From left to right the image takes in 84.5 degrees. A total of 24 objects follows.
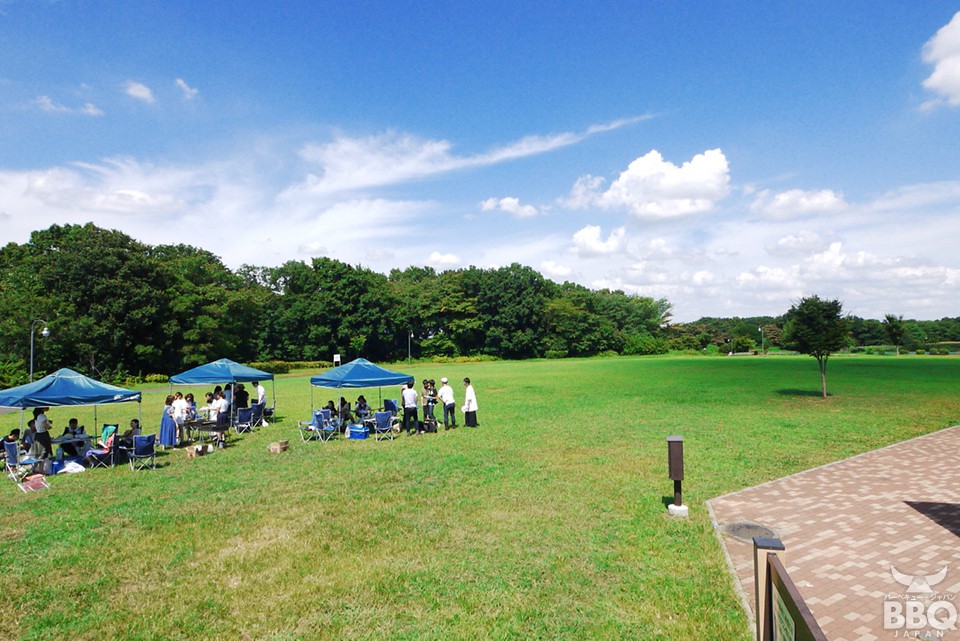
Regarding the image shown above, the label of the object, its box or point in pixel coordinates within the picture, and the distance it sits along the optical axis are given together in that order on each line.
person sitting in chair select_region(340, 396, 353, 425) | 16.39
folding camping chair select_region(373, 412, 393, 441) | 15.08
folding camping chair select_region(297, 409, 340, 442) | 15.25
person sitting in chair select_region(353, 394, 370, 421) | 16.67
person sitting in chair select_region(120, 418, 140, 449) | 12.60
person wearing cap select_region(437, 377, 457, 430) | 16.66
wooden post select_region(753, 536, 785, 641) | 2.99
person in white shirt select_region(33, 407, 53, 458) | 11.76
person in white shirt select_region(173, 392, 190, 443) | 14.75
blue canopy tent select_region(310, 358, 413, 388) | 15.51
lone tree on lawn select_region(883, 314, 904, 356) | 77.94
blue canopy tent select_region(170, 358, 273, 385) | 16.27
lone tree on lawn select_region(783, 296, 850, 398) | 21.77
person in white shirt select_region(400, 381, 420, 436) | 15.66
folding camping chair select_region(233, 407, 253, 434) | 16.77
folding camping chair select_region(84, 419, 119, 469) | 12.07
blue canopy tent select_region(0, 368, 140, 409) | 11.28
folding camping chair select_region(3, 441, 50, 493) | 10.44
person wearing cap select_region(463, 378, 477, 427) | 16.84
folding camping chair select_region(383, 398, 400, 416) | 17.19
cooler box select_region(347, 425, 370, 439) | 15.43
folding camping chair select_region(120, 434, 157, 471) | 11.71
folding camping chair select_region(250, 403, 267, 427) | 17.70
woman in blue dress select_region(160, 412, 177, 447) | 14.33
